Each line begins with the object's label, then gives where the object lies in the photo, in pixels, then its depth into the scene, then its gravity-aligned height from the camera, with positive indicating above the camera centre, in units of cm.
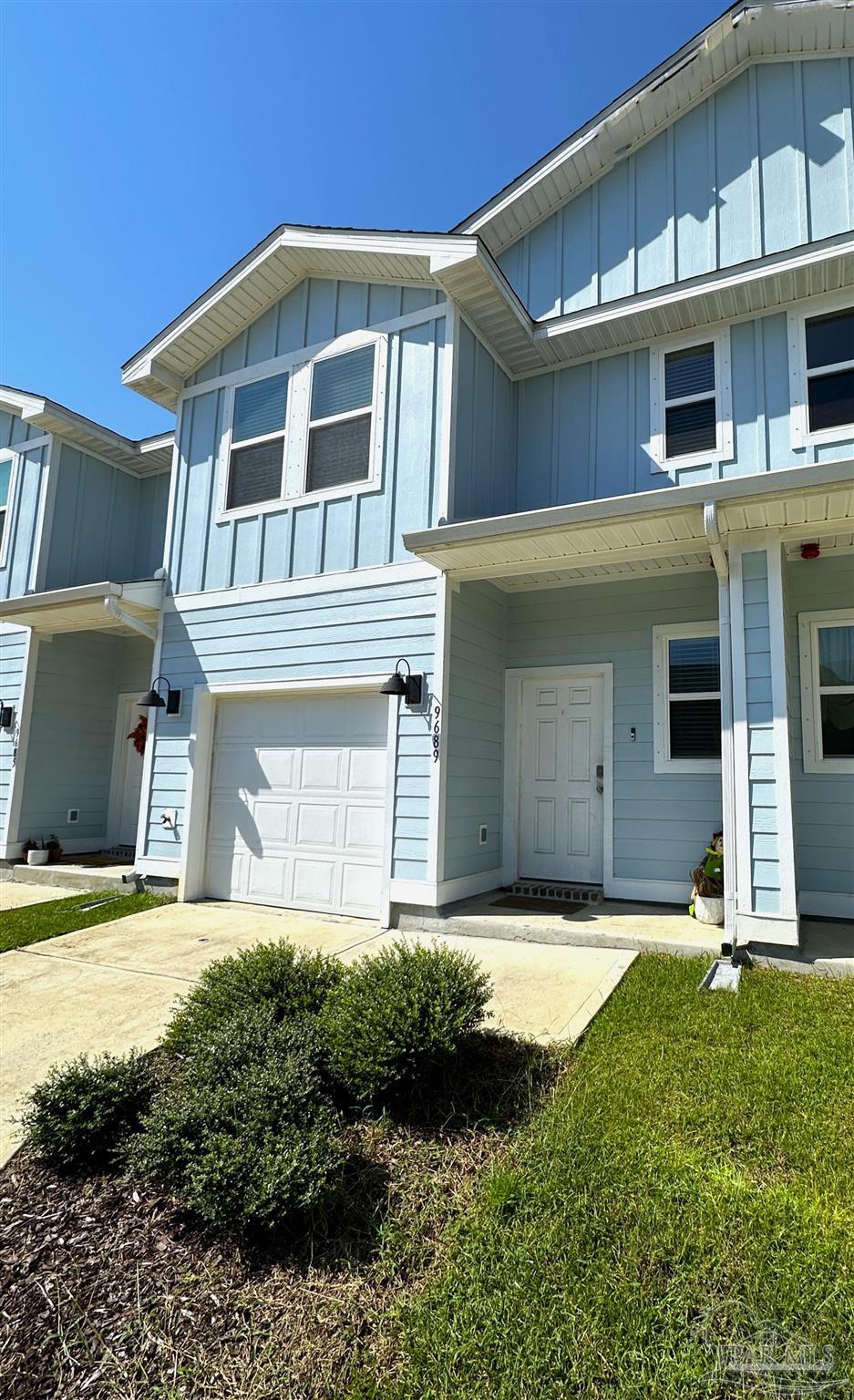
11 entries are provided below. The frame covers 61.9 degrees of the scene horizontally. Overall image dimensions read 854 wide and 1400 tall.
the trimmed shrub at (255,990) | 324 -95
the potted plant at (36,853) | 868 -87
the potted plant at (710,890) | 547 -64
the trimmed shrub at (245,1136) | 212 -112
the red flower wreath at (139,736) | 910 +62
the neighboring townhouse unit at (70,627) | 909 +199
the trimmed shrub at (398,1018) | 281 -92
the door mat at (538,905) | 596 -90
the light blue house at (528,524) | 594 +247
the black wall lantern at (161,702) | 740 +88
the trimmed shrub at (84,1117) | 254 -120
